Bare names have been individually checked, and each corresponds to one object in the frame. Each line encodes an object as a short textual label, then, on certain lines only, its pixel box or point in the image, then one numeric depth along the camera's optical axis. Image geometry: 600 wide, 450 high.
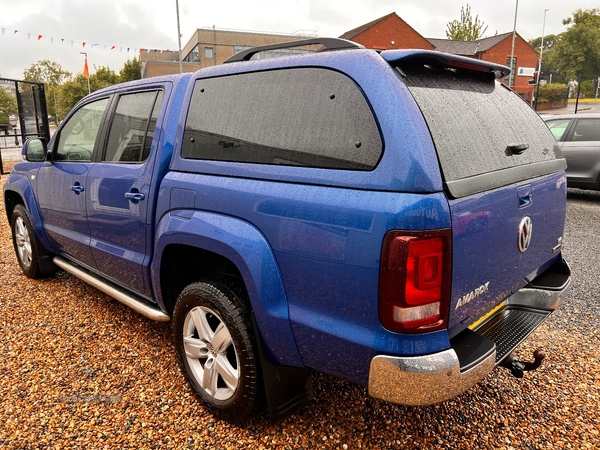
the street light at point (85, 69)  31.41
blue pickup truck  1.71
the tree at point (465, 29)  40.44
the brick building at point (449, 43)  42.16
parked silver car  8.43
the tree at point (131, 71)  68.00
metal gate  12.15
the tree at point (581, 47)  61.41
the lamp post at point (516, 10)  32.53
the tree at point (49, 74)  75.81
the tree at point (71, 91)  58.59
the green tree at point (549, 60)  68.78
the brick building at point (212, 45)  49.12
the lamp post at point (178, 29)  32.41
